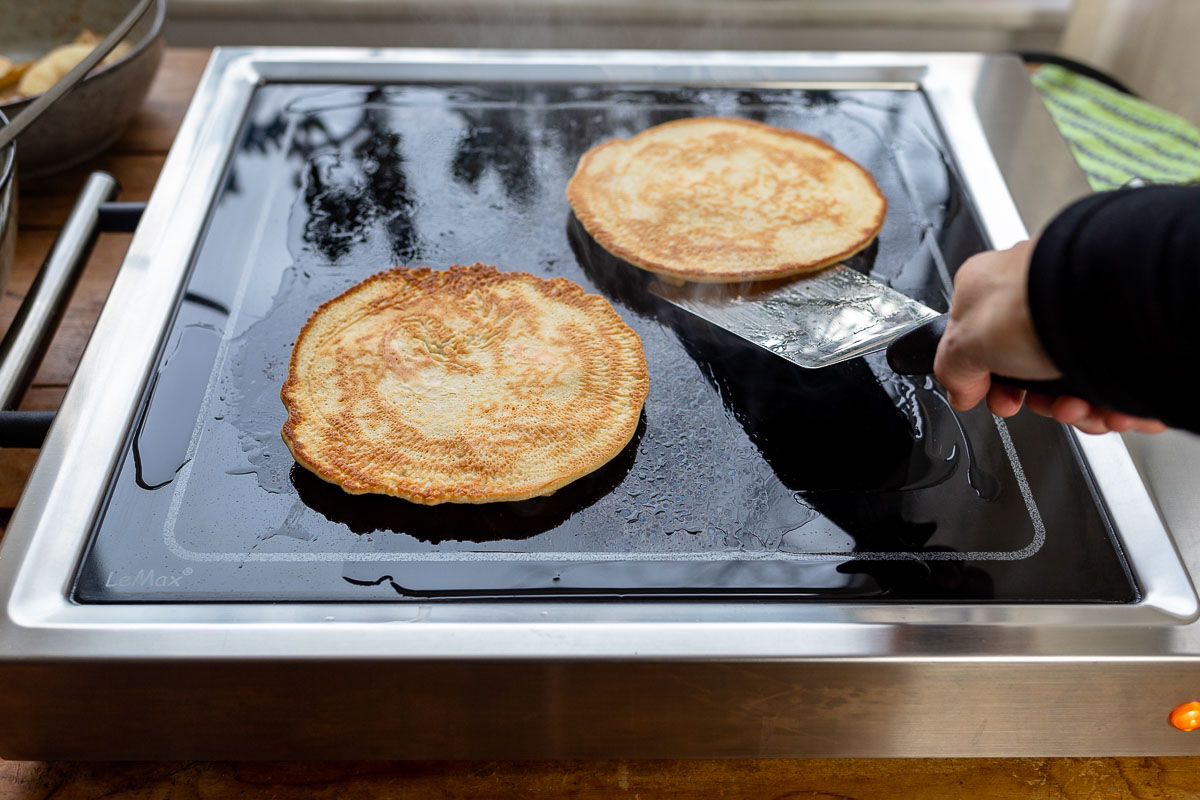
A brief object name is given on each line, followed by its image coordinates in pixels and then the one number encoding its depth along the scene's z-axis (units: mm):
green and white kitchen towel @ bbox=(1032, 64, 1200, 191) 1799
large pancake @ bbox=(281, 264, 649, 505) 913
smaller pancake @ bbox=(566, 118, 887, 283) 1179
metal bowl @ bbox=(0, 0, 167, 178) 1418
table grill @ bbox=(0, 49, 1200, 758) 777
